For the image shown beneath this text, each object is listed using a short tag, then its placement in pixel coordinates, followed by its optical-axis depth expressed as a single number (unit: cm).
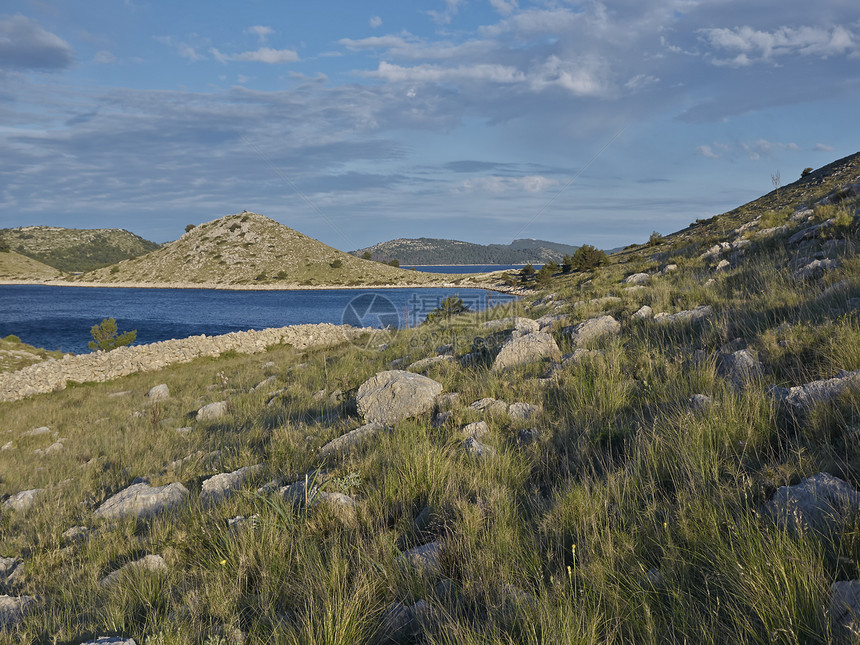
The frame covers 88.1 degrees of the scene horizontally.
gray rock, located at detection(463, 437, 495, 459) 387
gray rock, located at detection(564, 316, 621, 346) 728
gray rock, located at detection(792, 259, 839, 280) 700
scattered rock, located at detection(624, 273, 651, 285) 1212
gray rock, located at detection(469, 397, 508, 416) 496
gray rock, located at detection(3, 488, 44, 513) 546
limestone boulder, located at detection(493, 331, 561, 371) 683
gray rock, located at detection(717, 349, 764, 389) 416
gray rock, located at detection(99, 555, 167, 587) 300
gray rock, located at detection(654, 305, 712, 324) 677
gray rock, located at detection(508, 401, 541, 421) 476
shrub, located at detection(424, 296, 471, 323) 1762
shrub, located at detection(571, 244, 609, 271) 5184
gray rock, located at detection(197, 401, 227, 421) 851
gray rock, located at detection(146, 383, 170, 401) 1180
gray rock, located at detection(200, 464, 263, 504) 419
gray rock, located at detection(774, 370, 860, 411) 327
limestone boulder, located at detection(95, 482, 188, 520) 429
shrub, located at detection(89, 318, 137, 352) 2527
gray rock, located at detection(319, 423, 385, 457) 475
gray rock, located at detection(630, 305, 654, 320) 761
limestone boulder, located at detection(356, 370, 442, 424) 548
